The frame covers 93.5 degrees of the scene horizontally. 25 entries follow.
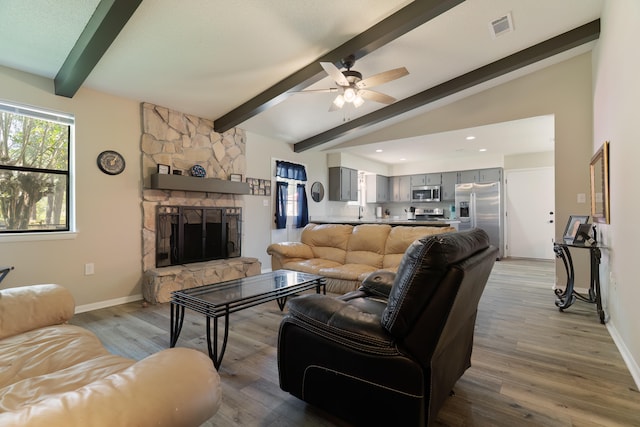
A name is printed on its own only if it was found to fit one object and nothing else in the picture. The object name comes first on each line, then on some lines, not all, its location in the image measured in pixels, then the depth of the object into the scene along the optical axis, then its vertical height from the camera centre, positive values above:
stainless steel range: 8.17 -0.02
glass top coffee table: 2.12 -0.66
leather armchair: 1.26 -0.61
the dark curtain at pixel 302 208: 6.14 +0.10
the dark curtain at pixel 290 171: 5.72 +0.83
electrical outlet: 3.44 -0.64
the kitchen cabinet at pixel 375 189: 8.27 +0.66
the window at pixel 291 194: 5.70 +0.37
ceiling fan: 3.01 +1.38
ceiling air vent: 3.20 +2.05
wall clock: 3.54 +0.62
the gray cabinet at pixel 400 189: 8.53 +0.68
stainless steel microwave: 7.94 +0.51
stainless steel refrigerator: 6.95 +0.07
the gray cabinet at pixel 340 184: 6.82 +0.66
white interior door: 6.71 -0.02
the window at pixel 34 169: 3.05 +0.47
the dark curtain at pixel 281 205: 5.67 +0.15
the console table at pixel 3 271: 2.75 -0.53
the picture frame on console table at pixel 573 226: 3.44 -0.17
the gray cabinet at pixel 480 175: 7.08 +0.89
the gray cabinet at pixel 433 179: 7.96 +0.90
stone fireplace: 3.88 +0.33
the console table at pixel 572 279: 3.11 -0.73
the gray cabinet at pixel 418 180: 8.22 +0.90
